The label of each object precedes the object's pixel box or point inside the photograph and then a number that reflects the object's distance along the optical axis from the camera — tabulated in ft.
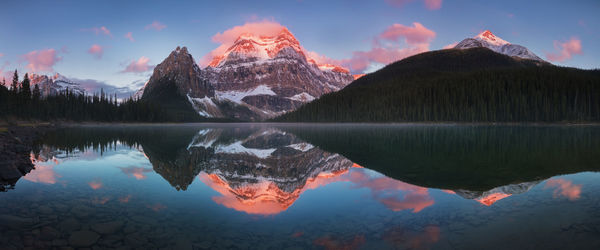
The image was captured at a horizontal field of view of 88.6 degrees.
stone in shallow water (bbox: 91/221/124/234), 30.96
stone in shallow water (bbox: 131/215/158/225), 34.35
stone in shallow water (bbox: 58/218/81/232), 31.22
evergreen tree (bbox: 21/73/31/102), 390.01
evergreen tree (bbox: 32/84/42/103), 425.69
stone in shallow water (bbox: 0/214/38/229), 31.50
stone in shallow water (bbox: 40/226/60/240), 28.89
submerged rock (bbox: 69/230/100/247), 27.94
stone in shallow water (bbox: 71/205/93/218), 36.09
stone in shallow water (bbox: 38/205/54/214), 36.93
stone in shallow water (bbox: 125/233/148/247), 28.19
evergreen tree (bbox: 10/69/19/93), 391.88
